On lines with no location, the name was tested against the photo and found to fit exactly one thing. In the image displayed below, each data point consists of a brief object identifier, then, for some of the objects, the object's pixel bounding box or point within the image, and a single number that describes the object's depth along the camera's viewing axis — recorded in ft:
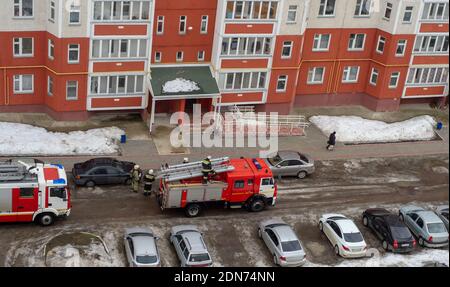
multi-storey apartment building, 143.54
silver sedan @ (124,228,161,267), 105.70
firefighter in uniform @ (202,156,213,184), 120.06
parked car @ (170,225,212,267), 107.65
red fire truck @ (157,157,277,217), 119.85
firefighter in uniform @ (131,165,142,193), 127.34
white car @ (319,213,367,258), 117.19
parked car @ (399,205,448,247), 123.13
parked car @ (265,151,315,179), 138.82
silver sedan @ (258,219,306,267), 112.27
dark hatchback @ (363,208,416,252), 120.06
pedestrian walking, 152.35
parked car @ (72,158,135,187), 127.75
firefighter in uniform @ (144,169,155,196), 125.70
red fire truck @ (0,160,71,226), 109.50
